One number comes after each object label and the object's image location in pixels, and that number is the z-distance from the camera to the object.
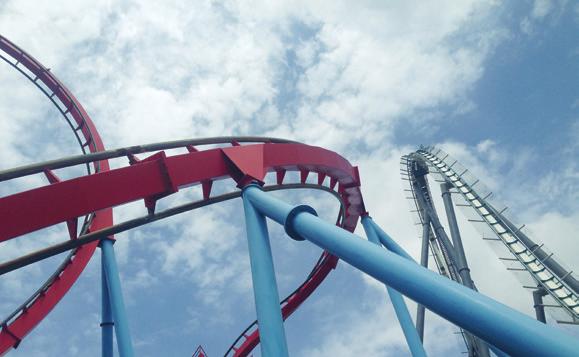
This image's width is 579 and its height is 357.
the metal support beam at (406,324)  6.59
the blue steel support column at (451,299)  1.93
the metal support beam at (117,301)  5.50
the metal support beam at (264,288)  3.54
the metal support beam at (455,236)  10.70
